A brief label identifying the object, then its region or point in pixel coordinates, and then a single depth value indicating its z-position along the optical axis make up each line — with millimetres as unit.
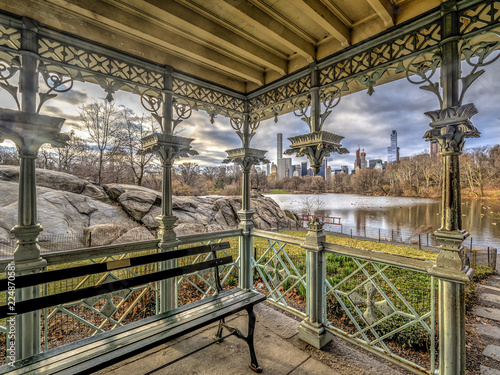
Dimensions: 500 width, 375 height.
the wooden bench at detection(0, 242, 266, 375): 1419
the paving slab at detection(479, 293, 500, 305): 4910
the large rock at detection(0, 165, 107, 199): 8742
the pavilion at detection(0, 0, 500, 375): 1834
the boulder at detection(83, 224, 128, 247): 8203
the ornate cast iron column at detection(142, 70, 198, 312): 2908
